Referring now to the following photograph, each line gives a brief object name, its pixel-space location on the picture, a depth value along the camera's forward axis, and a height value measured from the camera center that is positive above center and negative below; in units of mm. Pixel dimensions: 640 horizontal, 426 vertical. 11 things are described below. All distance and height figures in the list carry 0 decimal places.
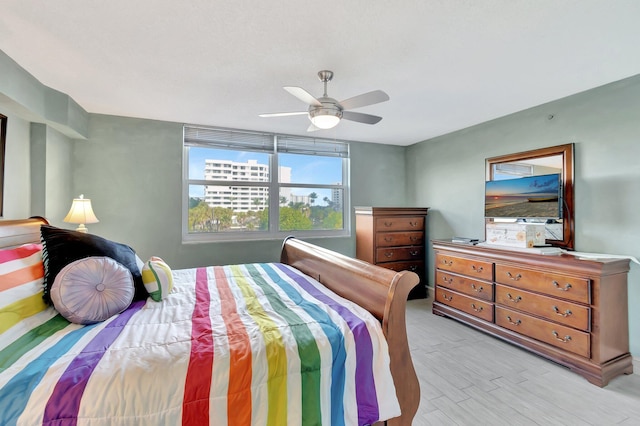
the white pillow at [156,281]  1757 -404
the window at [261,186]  3814 +437
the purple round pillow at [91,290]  1394 -381
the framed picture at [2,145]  2357 +572
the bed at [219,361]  975 -554
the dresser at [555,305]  2154 -750
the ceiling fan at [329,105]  1988 +825
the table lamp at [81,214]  2838 +11
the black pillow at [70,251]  1512 -199
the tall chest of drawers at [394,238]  4023 -307
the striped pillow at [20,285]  1266 -337
